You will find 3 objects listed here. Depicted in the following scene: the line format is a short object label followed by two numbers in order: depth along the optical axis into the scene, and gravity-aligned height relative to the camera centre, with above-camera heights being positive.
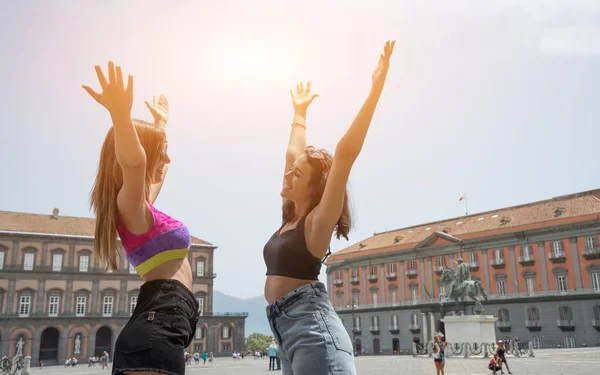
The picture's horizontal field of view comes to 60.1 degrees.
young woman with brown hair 2.20 +0.13
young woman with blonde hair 2.04 +0.32
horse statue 28.92 +1.10
